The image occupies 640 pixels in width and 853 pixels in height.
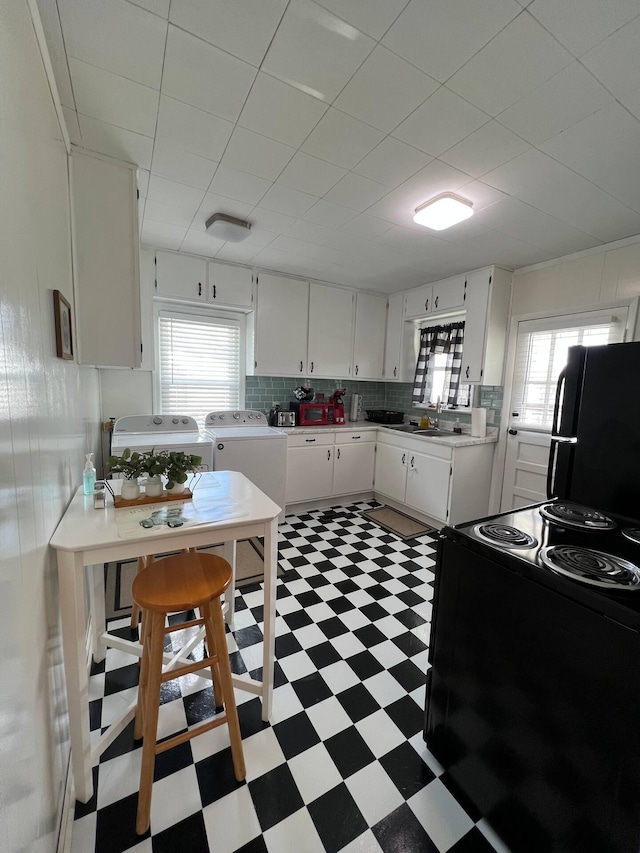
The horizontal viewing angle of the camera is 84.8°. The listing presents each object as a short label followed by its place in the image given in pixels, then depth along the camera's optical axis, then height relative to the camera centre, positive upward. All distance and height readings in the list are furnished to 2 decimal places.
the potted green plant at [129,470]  1.42 -0.36
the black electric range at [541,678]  0.79 -0.76
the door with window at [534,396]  2.90 +0.00
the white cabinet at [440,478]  3.13 -0.81
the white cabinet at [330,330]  3.85 +0.65
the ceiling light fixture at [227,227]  2.42 +1.11
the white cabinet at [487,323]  3.17 +0.66
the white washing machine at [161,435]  2.72 -0.45
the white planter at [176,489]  1.53 -0.46
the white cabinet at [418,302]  3.76 +0.99
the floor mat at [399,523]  3.26 -1.30
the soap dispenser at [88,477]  1.46 -0.41
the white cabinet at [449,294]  3.43 +1.00
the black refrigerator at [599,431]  1.74 -0.17
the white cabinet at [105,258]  1.72 +0.62
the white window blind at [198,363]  3.42 +0.21
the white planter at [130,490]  1.42 -0.44
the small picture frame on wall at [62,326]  1.21 +0.20
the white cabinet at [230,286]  3.30 +0.95
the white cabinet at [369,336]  4.15 +0.65
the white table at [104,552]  1.05 -0.56
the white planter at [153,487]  1.48 -0.44
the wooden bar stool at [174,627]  1.06 -0.81
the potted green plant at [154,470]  1.45 -0.36
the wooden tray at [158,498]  1.41 -0.49
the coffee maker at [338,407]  4.08 -0.21
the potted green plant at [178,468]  1.47 -0.36
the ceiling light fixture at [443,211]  2.05 +1.09
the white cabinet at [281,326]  3.54 +0.63
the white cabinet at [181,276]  3.11 +0.96
